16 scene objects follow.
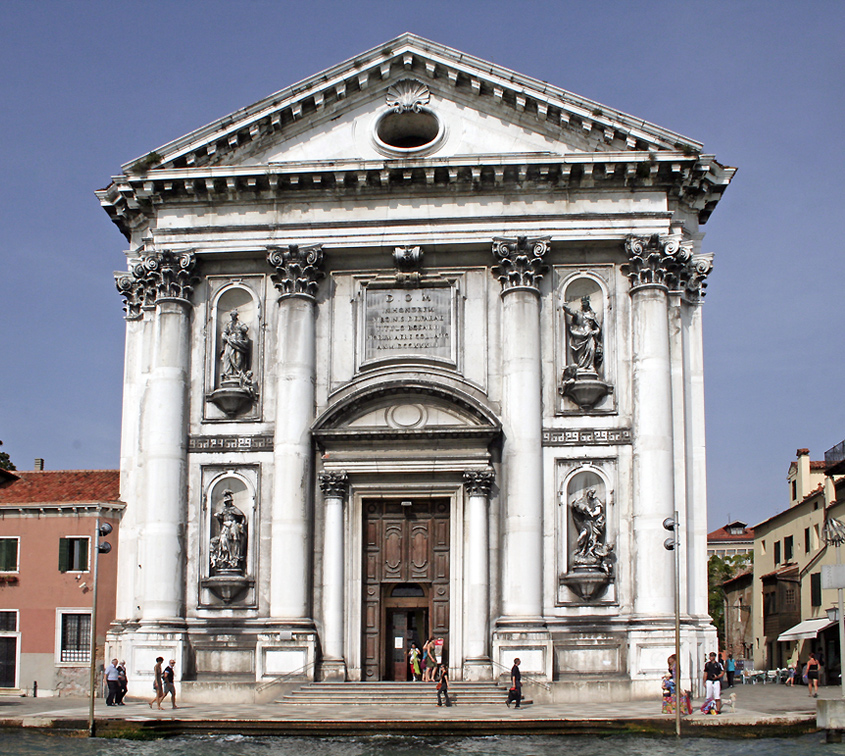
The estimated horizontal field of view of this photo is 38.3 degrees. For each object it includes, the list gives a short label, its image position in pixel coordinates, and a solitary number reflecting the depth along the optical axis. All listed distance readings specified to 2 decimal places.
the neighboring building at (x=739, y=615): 73.41
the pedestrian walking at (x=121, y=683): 32.50
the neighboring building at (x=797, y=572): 52.44
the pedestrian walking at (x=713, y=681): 29.33
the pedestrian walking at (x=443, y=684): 30.14
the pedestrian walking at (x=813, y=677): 37.44
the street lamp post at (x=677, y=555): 26.69
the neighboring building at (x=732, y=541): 100.25
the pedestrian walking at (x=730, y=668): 37.03
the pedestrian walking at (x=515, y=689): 30.41
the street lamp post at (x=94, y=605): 28.11
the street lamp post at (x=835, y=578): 28.27
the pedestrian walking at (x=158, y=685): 31.17
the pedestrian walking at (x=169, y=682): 31.54
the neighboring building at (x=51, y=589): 40.66
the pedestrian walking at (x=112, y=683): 32.28
